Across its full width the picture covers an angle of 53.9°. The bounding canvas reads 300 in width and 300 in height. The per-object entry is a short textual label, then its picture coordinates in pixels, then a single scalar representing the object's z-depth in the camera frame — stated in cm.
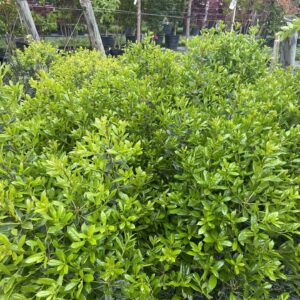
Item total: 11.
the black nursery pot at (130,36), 1089
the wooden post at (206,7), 1020
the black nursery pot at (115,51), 906
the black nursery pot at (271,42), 1366
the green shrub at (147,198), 97
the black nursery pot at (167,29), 1168
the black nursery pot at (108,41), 1041
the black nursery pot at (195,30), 1310
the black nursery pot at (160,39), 1166
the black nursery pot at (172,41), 1095
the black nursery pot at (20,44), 921
